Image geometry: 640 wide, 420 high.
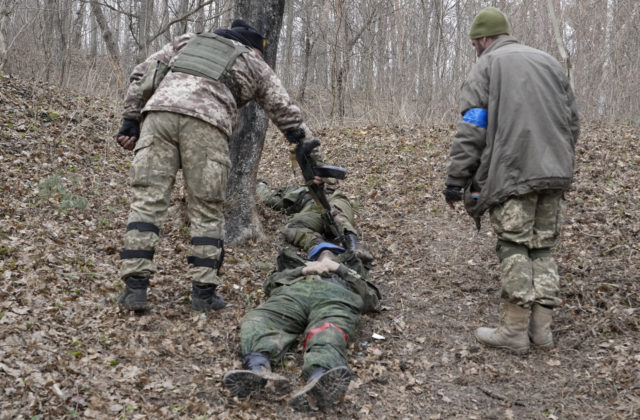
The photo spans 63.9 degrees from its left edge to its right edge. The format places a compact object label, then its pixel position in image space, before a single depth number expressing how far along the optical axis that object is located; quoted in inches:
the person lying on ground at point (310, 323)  120.1
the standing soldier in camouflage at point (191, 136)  153.5
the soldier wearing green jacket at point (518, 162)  145.6
